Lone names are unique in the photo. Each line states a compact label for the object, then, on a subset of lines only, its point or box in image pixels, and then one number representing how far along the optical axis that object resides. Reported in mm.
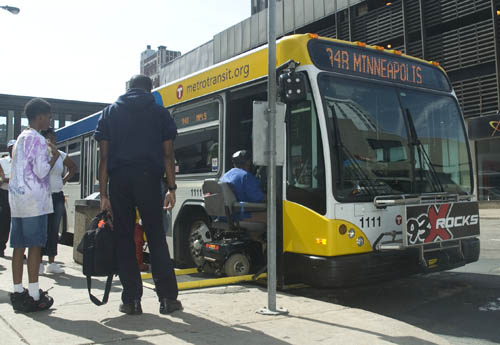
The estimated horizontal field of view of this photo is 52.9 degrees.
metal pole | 4441
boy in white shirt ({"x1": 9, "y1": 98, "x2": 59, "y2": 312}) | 4250
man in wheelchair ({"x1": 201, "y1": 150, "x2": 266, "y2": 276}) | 5918
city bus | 4910
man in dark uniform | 4121
